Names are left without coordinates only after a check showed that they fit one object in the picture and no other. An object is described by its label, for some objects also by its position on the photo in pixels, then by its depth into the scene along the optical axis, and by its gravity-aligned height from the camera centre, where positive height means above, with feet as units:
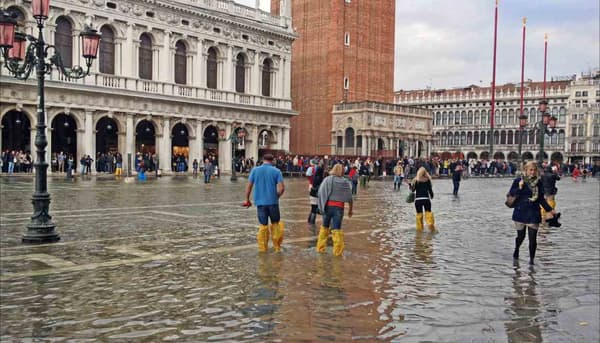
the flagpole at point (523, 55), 152.17 +25.77
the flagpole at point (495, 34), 151.02 +30.38
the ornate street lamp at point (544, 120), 100.48 +6.49
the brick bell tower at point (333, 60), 175.73 +27.86
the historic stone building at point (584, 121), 299.58 +17.08
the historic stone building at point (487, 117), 304.91 +19.24
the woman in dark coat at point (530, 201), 29.60 -2.35
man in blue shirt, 30.94 -2.45
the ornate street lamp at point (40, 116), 33.53 +1.84
